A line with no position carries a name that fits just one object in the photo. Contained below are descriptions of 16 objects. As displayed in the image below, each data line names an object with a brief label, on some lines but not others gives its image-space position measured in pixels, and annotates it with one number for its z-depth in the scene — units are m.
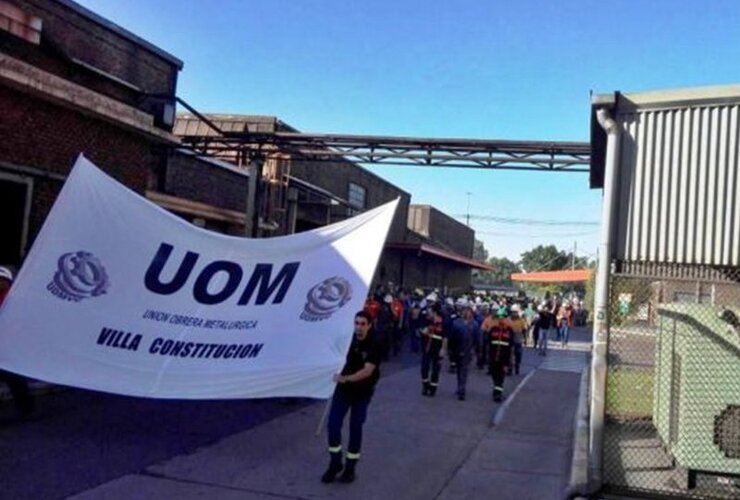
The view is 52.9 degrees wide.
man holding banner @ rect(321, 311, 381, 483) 7.30
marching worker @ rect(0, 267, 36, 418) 8.62
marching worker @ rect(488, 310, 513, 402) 13.68
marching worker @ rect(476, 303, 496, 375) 19.22
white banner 7.79
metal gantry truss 18.12
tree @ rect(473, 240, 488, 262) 167.61
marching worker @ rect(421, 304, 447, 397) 13.86
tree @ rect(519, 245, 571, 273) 127.18
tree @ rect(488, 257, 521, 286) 141.62
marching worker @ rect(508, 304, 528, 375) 17.39
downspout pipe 6.53
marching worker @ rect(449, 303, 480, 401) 13.62
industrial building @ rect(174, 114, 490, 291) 23.44
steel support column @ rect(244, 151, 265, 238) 15.03
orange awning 49.75
